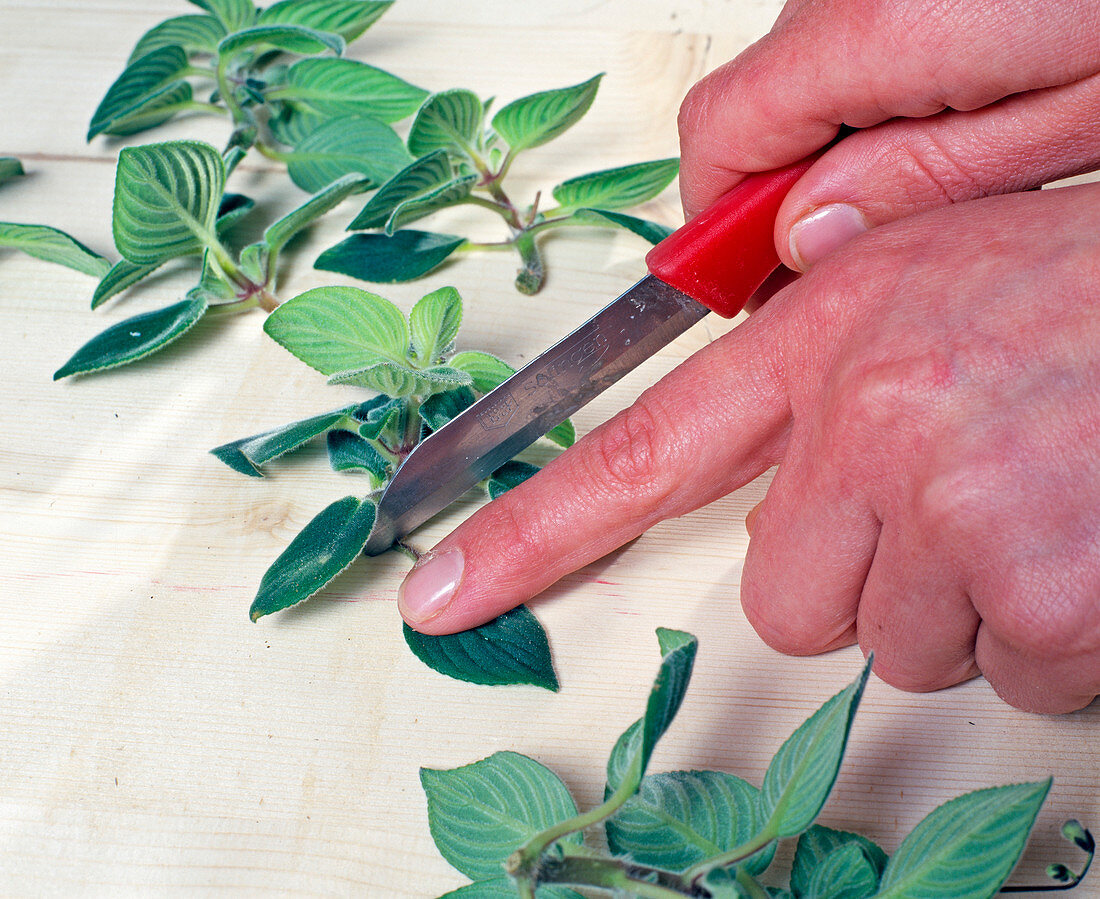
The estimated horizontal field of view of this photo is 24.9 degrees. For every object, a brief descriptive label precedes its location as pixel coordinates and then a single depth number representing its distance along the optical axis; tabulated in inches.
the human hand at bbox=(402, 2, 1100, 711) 15.4
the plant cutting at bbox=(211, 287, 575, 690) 16.7
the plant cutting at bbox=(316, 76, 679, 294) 18.5
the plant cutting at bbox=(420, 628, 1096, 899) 14.8
